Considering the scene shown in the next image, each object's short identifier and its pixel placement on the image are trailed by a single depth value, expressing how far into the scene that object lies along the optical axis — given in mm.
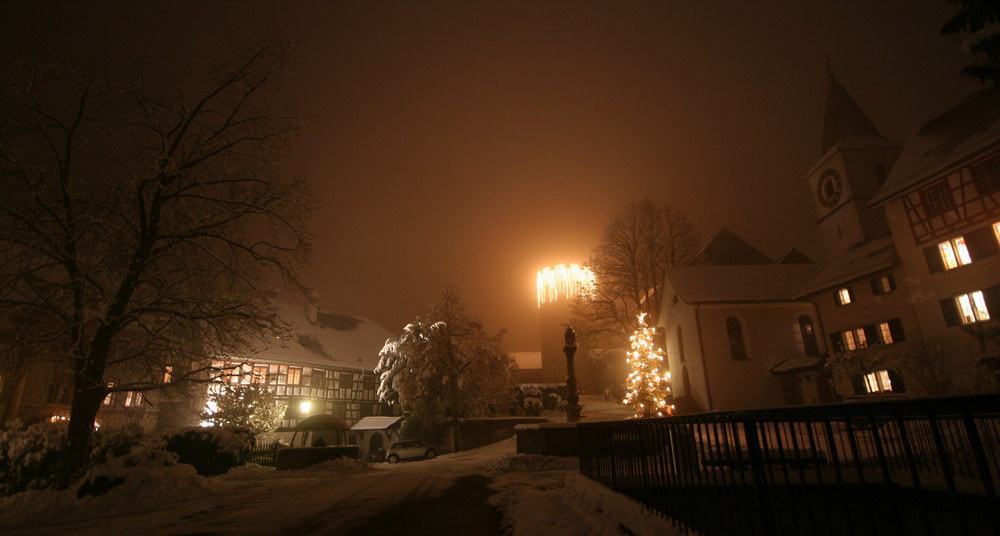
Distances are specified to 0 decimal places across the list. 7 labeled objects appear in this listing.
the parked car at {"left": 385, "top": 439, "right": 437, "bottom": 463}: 32031
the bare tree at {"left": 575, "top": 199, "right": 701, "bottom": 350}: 34344
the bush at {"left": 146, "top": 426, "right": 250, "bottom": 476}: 16672
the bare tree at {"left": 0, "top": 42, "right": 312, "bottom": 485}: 11031
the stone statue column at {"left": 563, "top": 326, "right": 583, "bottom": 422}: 22312
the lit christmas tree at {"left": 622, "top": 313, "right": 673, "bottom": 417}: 22203
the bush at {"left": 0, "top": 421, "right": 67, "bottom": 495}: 12391
